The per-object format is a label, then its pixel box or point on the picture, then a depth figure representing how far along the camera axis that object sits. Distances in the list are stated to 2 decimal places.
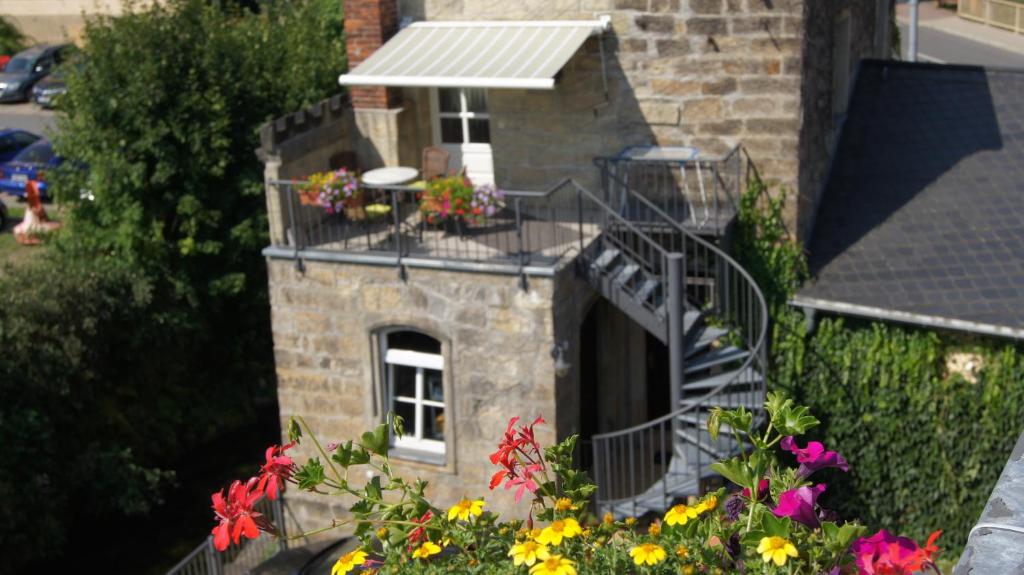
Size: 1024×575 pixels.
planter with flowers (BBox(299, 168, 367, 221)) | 13.83
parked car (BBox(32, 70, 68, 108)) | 35.69
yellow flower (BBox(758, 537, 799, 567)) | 4.14
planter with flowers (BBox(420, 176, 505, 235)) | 13.55
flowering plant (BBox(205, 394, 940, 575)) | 4.27
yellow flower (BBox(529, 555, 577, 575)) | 4.32
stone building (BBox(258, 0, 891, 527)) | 13.67
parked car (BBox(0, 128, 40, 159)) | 30.94
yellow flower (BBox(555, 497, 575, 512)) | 4.93
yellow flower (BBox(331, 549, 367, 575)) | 4.57
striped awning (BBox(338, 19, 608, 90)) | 14.09
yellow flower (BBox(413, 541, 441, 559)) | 4.83
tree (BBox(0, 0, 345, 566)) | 16.22
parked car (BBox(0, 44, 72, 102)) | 38.38
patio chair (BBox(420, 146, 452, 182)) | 15.27
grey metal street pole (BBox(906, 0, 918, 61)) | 23.55
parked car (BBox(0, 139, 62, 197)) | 28.36
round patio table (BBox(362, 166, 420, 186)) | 14.78
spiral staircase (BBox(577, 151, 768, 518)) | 13.36
